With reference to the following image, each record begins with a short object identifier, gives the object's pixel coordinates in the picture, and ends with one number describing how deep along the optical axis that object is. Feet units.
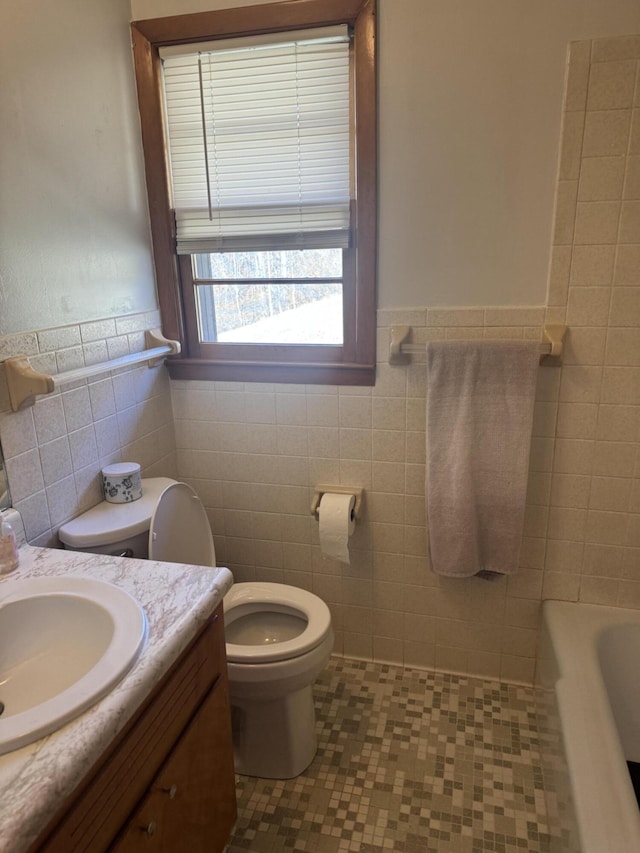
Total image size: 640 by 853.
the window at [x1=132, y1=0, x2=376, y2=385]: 5.80
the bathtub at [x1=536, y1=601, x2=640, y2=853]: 3.98
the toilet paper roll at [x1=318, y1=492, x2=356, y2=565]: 6.52
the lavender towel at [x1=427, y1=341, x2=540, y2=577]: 5.80
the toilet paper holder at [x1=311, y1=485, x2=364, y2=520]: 6.73
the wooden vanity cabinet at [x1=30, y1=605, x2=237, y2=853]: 3.00
